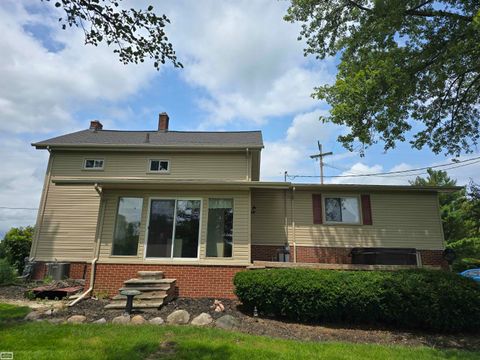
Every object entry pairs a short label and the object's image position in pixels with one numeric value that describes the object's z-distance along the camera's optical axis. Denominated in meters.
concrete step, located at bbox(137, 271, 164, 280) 8.51
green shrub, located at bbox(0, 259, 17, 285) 11.03
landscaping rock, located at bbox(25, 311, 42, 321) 6.62
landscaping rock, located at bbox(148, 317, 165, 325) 6.39
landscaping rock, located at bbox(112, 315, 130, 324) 6.39
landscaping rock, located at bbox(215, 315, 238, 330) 6.30
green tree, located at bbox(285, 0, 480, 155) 8.72
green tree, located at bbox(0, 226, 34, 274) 13.84
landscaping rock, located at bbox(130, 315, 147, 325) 6.38
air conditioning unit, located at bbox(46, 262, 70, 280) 11.45
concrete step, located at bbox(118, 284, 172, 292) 7.91
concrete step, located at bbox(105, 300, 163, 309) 7.38
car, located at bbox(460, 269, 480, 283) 12.51
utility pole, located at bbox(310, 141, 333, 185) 27.09
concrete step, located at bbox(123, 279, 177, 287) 8.06
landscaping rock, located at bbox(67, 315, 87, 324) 6.35
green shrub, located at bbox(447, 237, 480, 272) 18.23
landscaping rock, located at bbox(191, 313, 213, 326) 6.43
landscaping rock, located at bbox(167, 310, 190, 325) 6.52
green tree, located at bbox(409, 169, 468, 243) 22.69
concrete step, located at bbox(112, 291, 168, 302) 7.66
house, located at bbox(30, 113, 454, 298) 8.92
